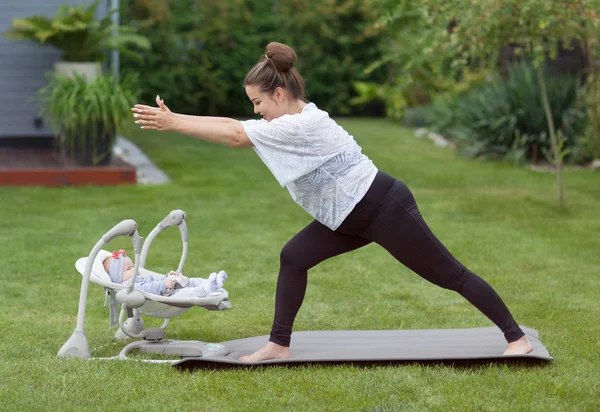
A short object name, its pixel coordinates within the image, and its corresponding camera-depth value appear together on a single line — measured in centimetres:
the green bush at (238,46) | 1778
